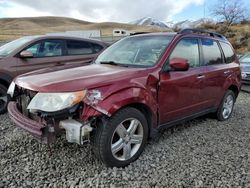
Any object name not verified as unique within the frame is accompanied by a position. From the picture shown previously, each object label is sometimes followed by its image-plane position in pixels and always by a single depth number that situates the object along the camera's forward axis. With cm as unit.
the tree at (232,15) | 2880
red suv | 196
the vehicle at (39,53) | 375
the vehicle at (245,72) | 610
